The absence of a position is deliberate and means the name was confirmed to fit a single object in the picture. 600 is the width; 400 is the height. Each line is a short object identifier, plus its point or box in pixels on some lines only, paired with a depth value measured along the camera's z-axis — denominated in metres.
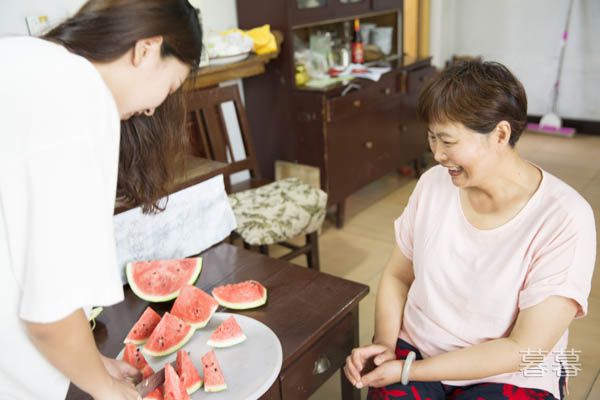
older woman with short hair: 1.23
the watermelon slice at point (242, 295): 1.33
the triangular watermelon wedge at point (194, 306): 1.27
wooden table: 1.21
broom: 5.00
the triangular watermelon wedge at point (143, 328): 1.23
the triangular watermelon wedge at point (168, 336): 1.17
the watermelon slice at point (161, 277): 1.41
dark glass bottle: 3.76
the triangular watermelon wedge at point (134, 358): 1.12
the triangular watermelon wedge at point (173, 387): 0.98
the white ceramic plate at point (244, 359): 1.03
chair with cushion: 2.49
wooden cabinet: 3.13
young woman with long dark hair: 0.69
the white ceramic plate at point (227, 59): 2.81
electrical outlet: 2.29
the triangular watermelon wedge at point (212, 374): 1.03
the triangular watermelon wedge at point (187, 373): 1.03
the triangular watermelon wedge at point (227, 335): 1.17
